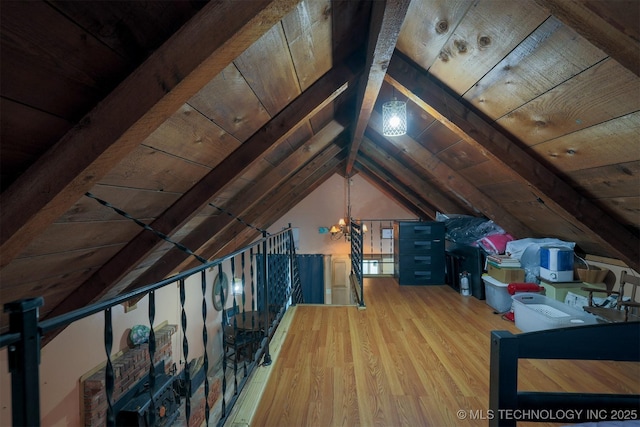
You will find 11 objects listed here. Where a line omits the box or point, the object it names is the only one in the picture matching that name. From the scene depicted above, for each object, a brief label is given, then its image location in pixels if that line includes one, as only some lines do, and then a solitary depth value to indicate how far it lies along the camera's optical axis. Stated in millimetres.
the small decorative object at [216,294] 5395
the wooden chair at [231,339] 4077
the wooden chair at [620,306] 2035
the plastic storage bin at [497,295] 2939
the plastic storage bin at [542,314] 2150
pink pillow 3181
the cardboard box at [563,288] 2486
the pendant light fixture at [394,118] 2201
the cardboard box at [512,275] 2879
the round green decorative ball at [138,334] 3170
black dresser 3943
